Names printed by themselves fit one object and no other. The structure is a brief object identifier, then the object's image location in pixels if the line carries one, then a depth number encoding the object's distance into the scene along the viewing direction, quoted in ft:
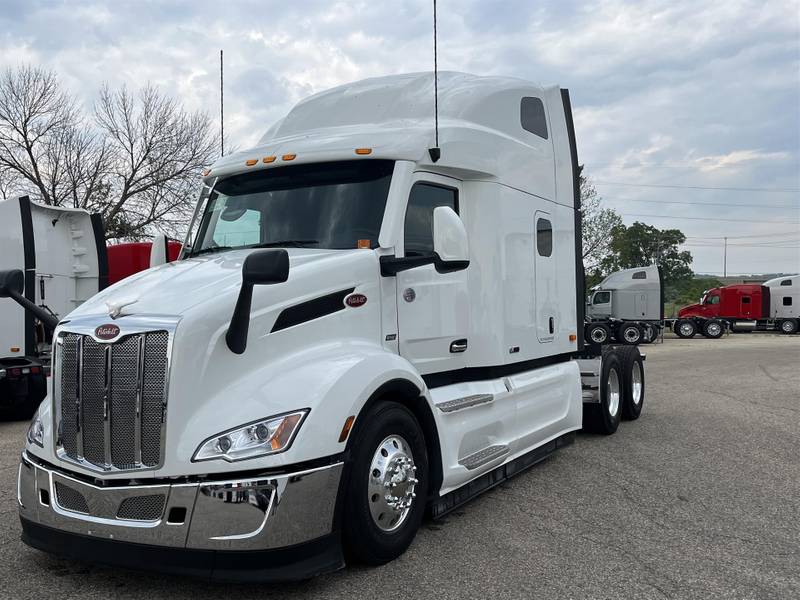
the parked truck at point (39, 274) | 33.76
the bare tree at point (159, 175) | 101.14
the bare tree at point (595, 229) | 150.92
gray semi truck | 105.19
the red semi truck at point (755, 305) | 133.80
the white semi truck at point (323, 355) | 12.20
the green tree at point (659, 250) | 255.91
